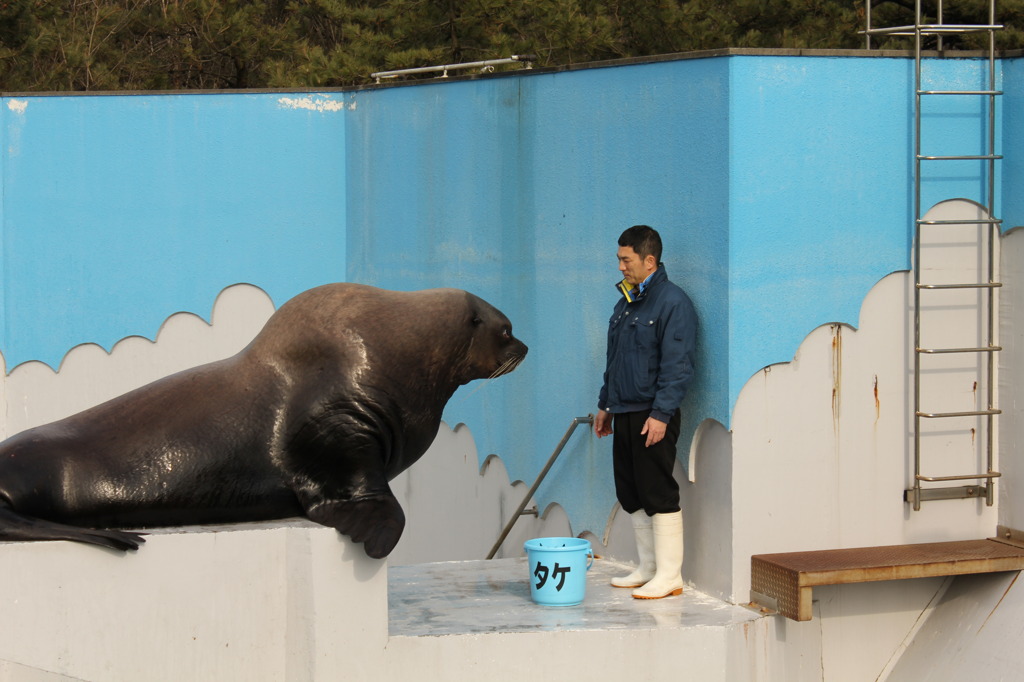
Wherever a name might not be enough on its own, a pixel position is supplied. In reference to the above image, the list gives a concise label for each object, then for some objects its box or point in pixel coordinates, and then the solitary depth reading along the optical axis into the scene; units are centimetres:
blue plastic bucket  1101
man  1101
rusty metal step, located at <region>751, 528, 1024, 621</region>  1051
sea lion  956
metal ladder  1125
